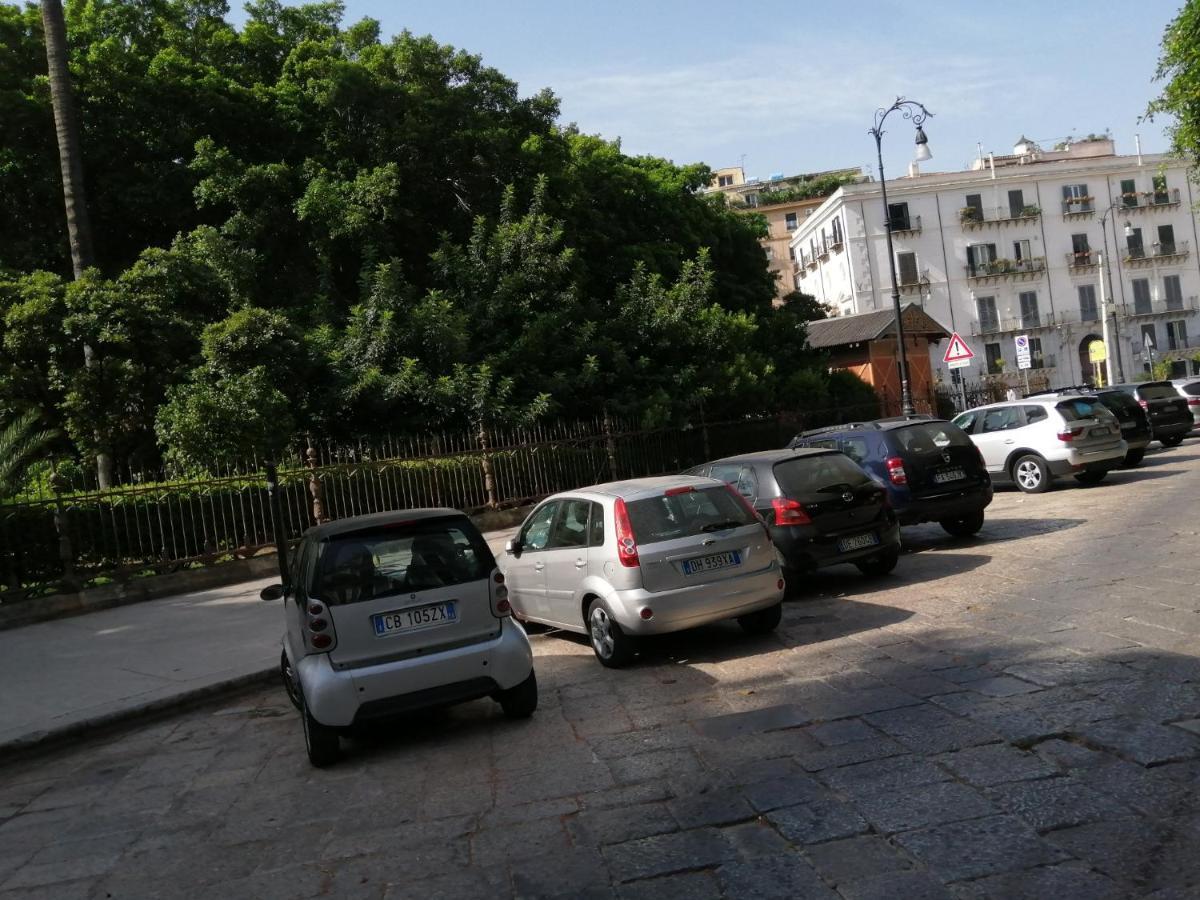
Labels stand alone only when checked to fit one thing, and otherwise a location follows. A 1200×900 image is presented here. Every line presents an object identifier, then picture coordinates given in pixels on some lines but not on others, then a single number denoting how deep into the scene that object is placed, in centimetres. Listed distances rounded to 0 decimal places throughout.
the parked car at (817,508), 1031
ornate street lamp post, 2711
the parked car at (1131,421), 1958
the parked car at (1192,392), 2498
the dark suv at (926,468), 1244
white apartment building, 6412
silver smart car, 640
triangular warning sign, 2527
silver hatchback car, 824
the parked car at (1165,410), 2308
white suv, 1681
